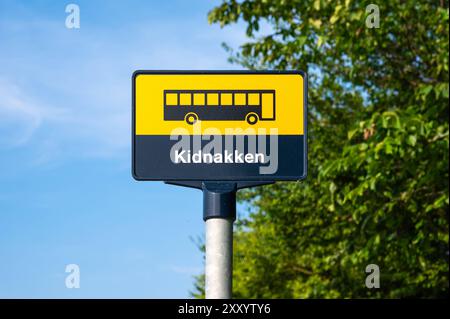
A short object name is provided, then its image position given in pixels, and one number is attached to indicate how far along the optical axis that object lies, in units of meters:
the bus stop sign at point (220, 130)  6.41
